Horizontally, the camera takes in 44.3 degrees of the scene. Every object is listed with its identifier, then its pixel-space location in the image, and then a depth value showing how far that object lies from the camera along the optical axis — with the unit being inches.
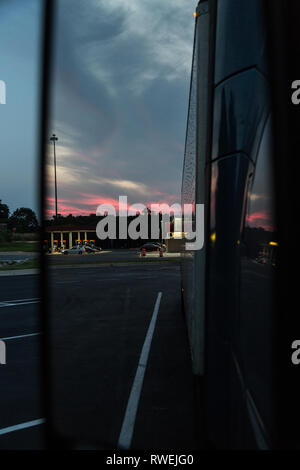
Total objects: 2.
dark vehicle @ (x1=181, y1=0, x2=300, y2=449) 57.6
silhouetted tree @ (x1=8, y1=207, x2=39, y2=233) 3056.1
